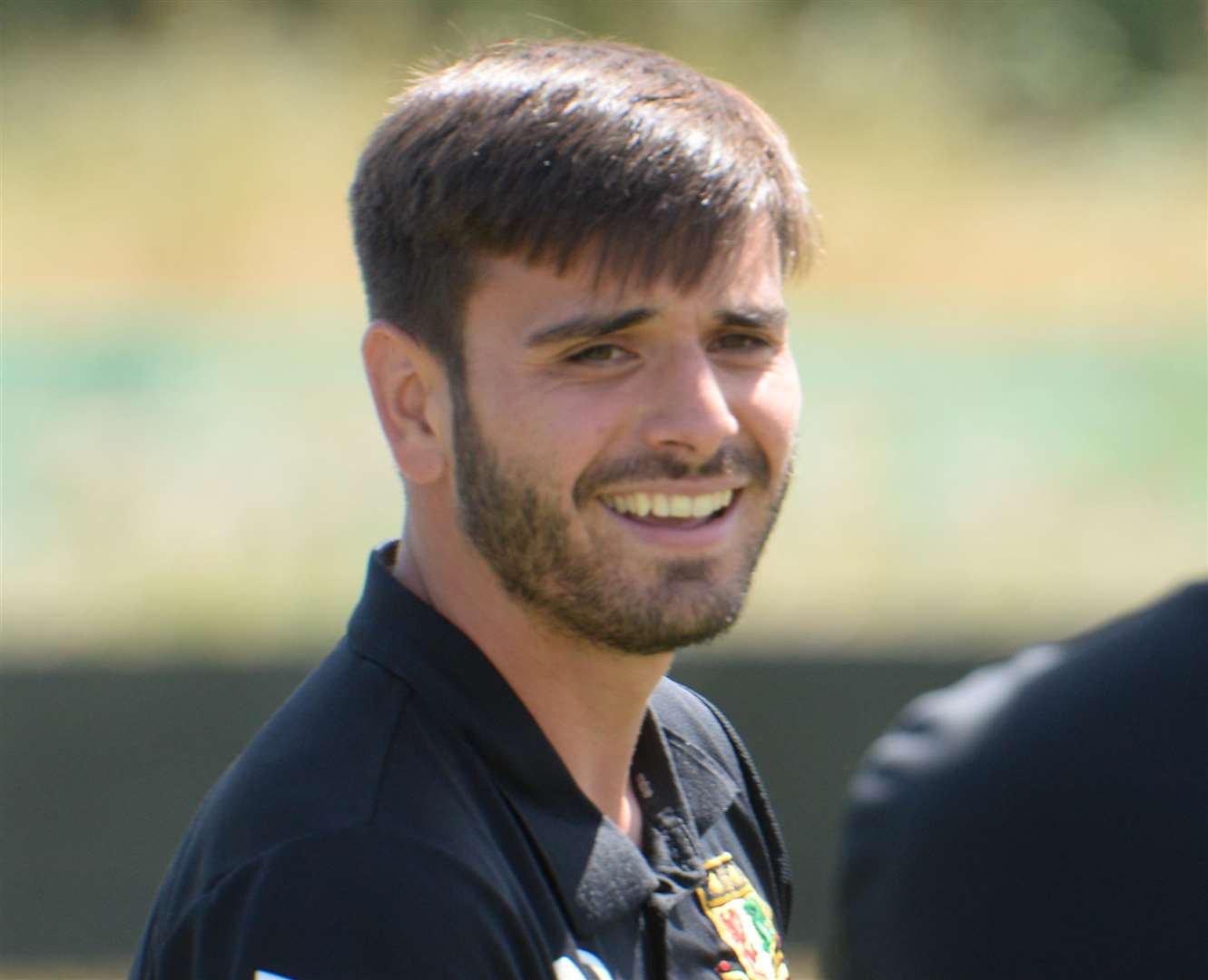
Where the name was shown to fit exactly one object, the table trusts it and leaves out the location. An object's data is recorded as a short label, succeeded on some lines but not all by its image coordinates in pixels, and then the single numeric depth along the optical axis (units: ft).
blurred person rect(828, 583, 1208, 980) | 18.77
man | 19.75
